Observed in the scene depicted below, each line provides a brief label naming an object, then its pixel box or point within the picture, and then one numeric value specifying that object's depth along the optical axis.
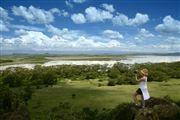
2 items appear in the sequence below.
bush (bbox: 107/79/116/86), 22.01
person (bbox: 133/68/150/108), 5.52
